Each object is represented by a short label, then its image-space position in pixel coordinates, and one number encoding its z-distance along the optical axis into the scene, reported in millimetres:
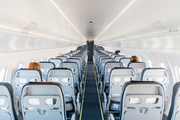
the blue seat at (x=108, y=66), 4738
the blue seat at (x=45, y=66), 4797
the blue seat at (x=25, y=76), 3275
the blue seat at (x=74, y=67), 4754
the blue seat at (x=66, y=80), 3281
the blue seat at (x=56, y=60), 6344
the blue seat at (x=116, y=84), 3377
